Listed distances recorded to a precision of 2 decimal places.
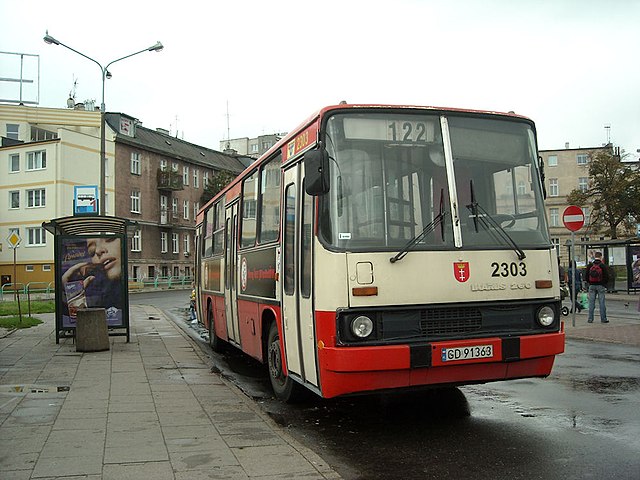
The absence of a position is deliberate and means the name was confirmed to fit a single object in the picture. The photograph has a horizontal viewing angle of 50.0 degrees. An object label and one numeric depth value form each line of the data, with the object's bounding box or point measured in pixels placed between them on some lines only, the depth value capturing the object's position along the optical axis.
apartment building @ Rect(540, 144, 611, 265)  83.38
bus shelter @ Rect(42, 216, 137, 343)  13.88
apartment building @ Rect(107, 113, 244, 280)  57.22
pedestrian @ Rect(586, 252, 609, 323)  16.95
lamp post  29.41
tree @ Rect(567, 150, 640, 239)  46.31
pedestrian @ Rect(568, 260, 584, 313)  16.52
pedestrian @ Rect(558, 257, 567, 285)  20.15
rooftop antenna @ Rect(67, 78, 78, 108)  65.08
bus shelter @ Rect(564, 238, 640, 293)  30.11
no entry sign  16.31
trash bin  12.79
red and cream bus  6.12
